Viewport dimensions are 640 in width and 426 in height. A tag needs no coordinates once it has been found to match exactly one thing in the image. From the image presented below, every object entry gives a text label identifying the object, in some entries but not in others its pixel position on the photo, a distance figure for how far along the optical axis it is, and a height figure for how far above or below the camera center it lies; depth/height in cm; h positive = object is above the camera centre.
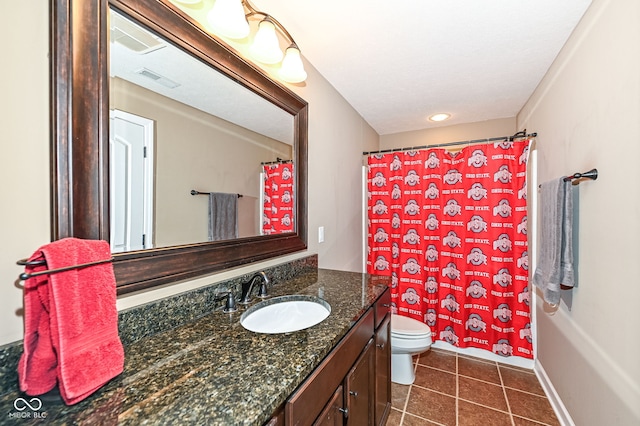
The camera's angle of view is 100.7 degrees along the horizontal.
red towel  55 -25
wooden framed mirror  67 +23
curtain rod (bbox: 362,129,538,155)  211 +60
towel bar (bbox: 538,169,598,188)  124 +17
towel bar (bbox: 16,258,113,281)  51 -12
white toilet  189 -96
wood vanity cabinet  72 -62
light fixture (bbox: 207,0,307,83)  102 +77
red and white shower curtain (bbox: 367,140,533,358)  217 -26
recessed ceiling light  261 +95
